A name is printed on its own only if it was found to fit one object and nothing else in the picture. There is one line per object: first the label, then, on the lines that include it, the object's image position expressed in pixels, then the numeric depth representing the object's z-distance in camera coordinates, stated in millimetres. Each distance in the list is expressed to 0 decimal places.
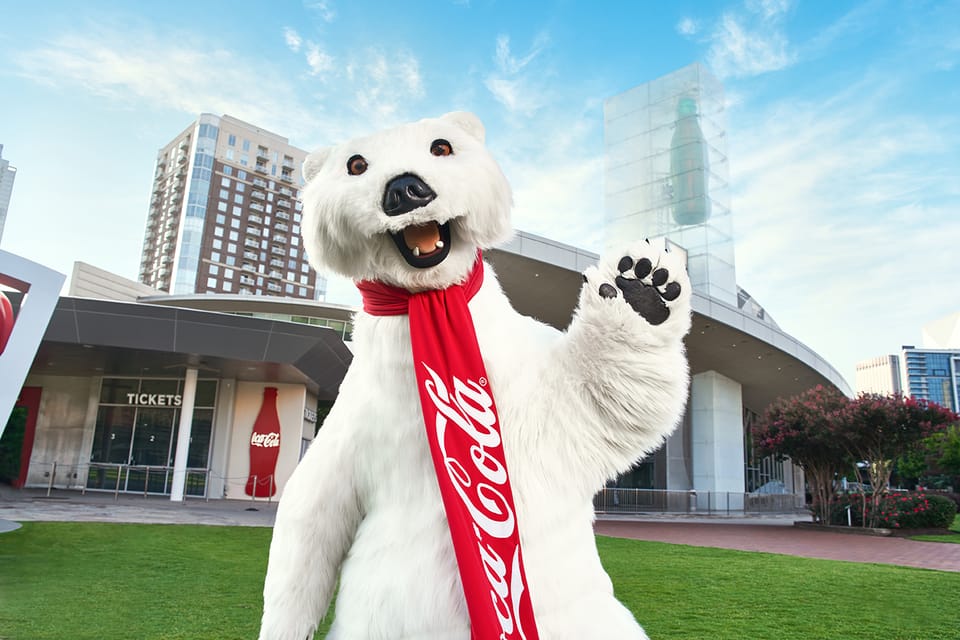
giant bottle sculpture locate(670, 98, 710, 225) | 24172
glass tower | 23797
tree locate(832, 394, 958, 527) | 14641
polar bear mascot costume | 1419
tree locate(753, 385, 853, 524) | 15969
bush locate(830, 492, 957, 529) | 14977
